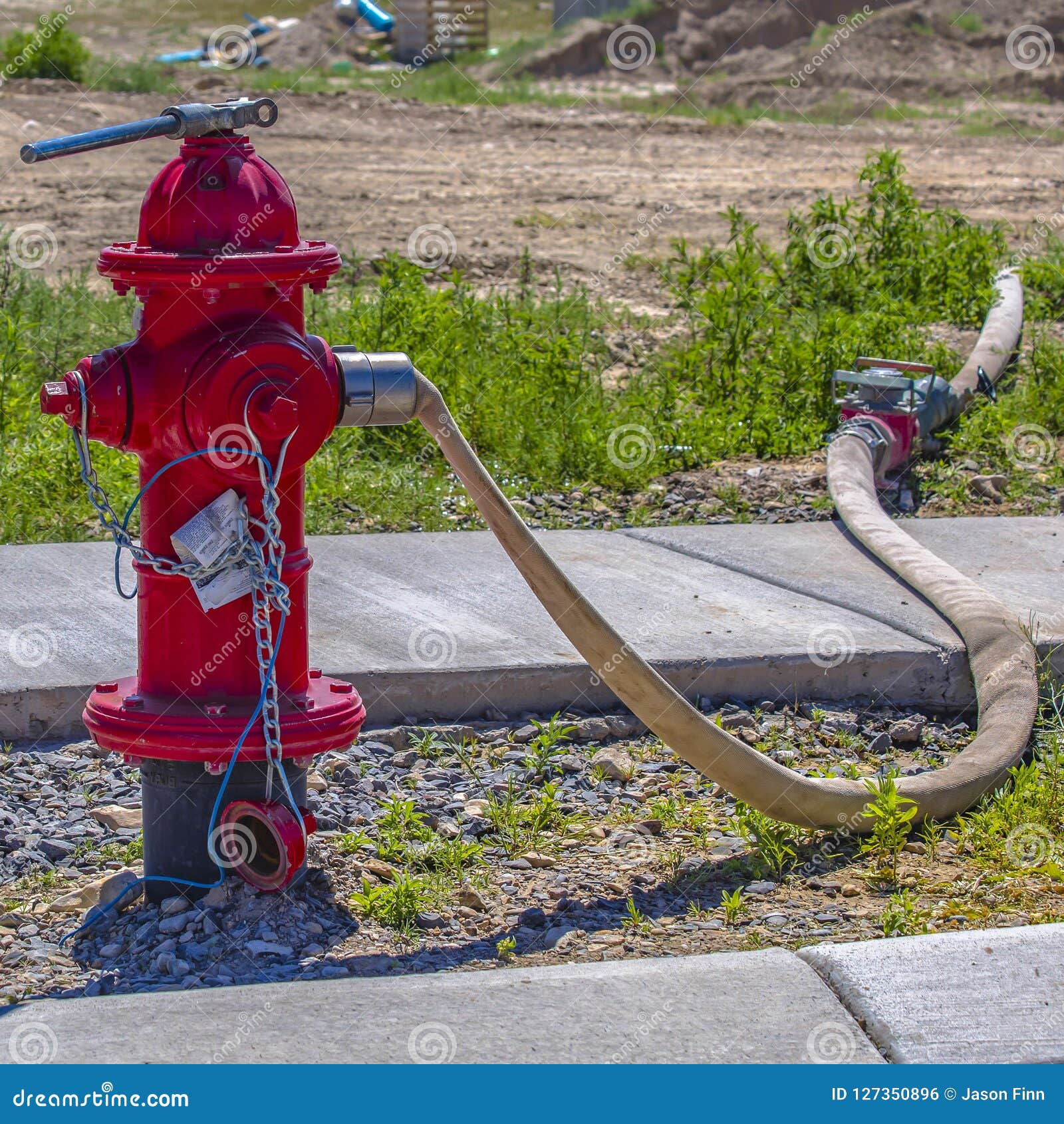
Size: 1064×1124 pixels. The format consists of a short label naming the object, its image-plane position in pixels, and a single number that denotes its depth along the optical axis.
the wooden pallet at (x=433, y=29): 24.62
